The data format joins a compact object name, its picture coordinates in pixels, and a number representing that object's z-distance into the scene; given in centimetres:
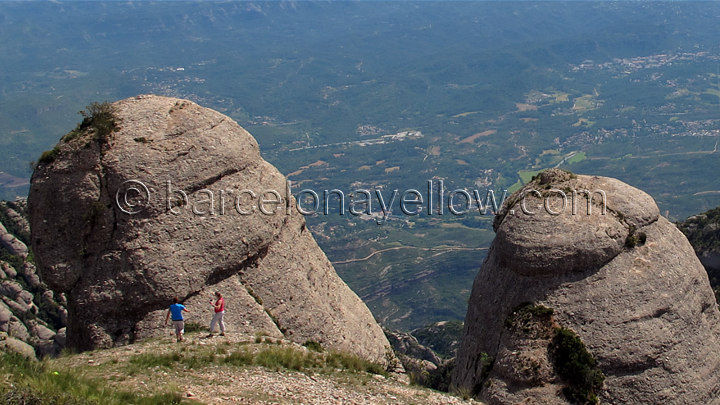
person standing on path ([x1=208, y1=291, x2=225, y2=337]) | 2553
